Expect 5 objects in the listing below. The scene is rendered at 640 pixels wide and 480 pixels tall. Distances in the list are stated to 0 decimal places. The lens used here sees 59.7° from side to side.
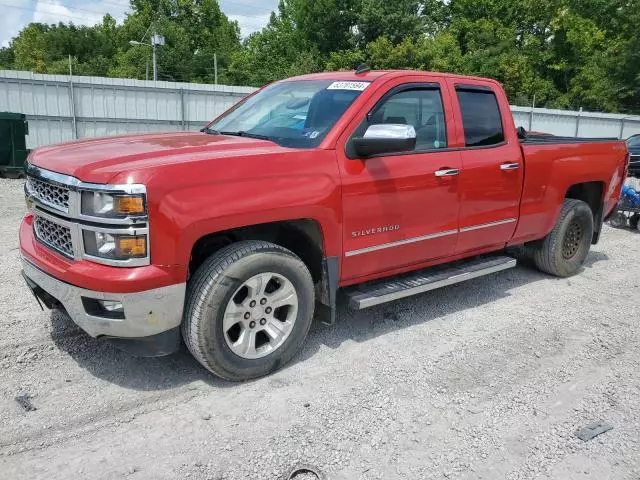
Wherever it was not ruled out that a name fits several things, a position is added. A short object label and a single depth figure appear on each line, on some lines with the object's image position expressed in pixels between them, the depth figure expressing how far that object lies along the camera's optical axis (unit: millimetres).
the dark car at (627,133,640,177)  15481
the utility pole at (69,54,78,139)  15057
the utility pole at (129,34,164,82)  37053
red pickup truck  3008
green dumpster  12328
